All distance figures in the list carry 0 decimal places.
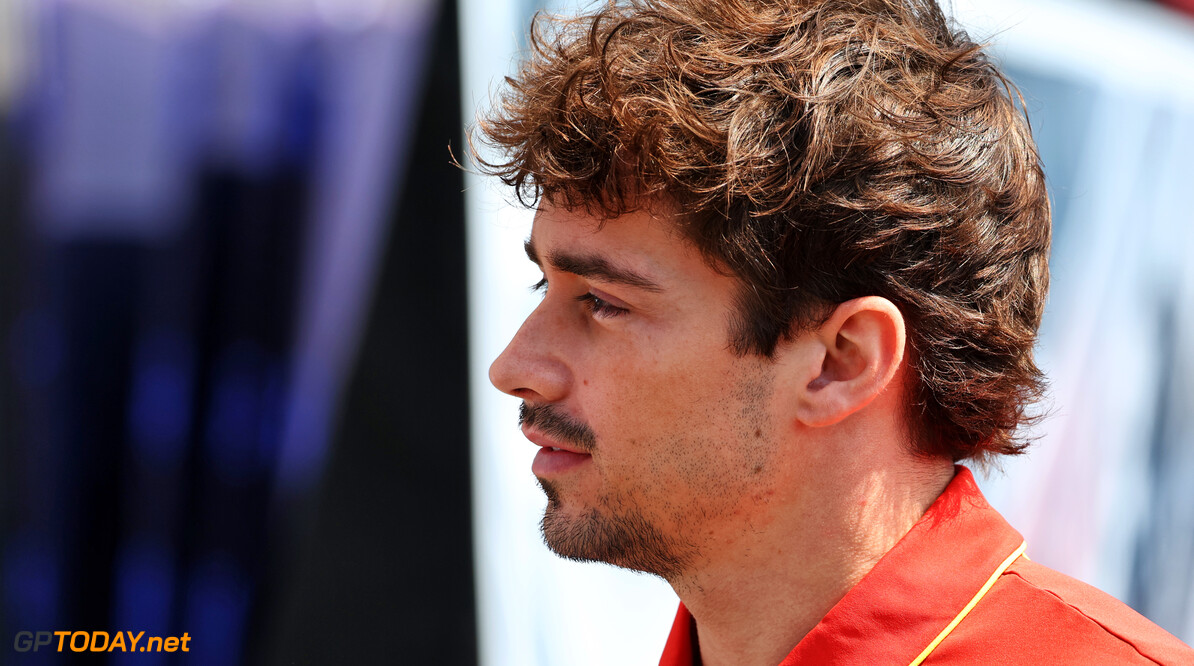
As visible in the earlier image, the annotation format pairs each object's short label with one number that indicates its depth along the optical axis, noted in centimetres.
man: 423
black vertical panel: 439
